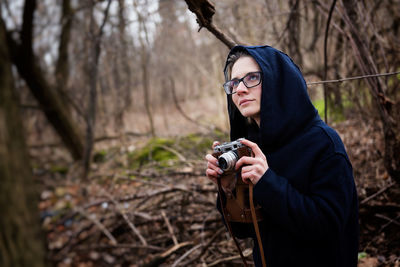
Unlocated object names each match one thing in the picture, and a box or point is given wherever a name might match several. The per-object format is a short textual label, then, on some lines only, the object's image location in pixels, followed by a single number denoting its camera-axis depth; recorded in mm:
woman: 1117
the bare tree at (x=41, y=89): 6387
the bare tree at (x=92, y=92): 5332
